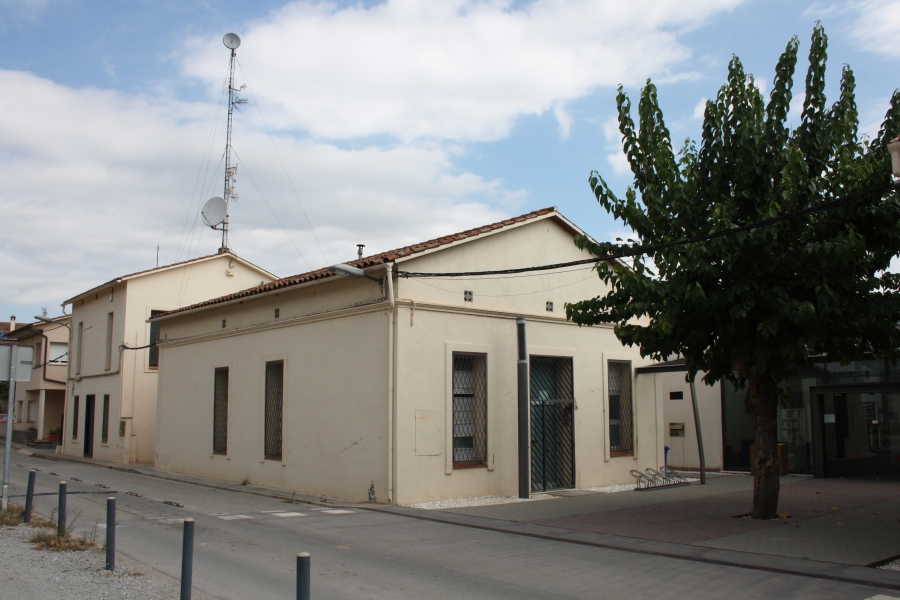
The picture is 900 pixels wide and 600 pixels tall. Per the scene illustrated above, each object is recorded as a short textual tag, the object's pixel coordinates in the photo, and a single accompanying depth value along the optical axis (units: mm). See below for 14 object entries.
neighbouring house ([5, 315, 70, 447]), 35969
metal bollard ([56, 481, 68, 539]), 8830
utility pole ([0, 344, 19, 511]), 10812
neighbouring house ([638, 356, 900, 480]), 17594
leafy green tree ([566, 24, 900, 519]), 10047
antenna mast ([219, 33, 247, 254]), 24922
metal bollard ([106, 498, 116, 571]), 7438
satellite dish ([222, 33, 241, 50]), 24875
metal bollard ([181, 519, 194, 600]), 5930
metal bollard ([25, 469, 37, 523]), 10109
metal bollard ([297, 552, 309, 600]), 4457
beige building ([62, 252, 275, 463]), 24844
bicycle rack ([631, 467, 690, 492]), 16562
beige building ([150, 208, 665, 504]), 13609
